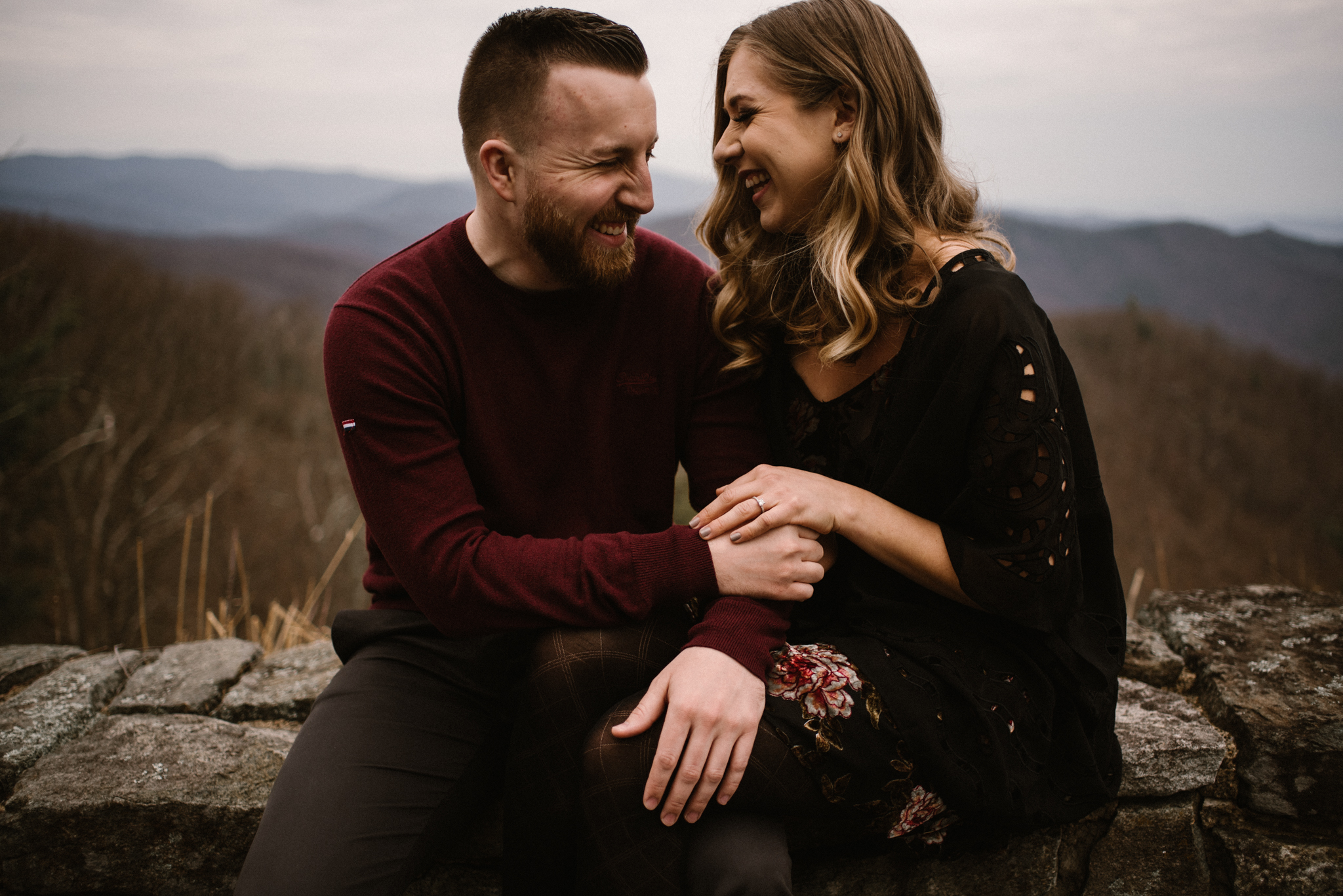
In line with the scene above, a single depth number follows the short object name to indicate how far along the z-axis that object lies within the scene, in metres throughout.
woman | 1.23
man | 1.33
